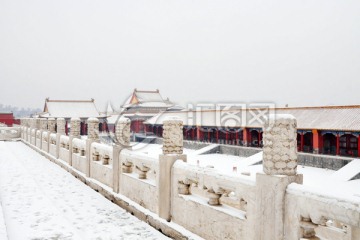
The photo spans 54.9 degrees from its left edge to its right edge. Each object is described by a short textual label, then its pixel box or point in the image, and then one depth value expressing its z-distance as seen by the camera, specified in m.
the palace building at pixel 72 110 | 48.29
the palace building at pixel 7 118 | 53.81
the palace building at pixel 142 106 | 44.47
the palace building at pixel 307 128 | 20.84
